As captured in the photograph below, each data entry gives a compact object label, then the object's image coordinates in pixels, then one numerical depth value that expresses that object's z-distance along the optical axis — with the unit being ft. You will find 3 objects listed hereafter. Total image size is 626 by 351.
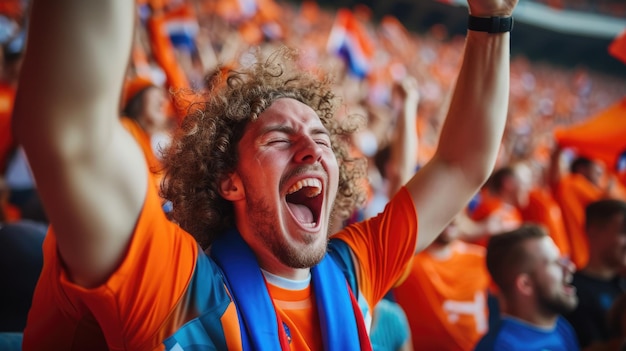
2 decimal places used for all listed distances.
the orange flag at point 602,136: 12.91
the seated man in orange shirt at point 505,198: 12.88
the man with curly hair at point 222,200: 2.51
